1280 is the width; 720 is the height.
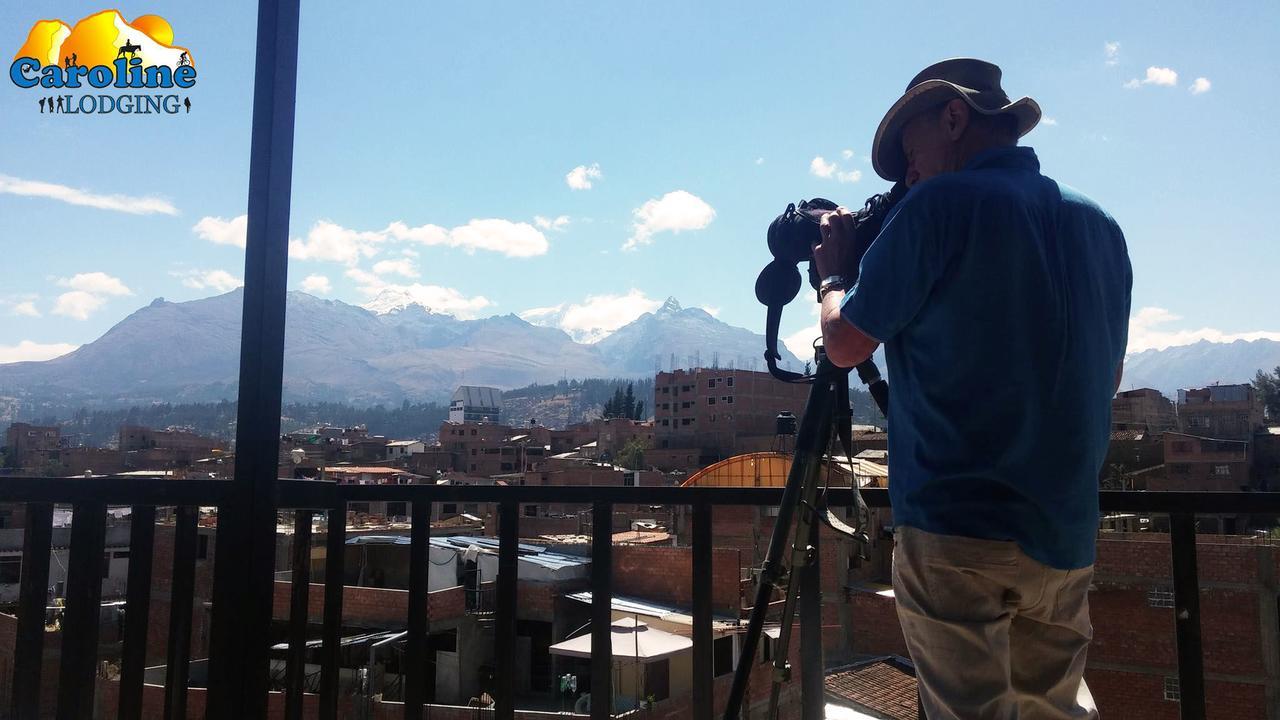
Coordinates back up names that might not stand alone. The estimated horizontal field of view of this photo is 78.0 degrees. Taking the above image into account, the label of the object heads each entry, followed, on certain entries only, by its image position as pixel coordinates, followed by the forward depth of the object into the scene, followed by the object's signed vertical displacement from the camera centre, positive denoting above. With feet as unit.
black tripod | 4.46 -0.46
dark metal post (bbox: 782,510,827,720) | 5.28 -1.49
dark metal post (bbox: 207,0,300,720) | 5.43 +0.12
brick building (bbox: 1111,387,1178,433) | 164.55 +5.34
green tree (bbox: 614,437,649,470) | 198.70 -6.90
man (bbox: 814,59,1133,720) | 3.55 +0.06
